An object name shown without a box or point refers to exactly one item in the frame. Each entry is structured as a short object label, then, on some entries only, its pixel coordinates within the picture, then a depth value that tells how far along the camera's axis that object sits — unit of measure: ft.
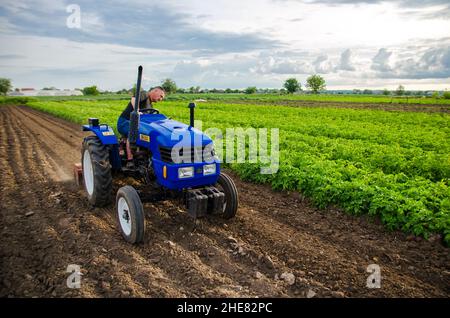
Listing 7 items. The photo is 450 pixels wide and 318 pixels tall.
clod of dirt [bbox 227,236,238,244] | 15.19
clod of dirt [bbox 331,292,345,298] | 11.60
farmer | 18.65
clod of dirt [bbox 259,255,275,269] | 13.38
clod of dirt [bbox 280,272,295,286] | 12.33
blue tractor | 14.79
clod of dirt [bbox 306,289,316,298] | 11.60
